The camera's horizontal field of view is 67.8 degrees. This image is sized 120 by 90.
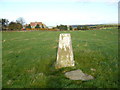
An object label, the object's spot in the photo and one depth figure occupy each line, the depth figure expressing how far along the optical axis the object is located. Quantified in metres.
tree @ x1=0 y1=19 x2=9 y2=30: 56.65
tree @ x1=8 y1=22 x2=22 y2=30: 50.90
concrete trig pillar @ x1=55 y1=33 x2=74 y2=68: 5.72
